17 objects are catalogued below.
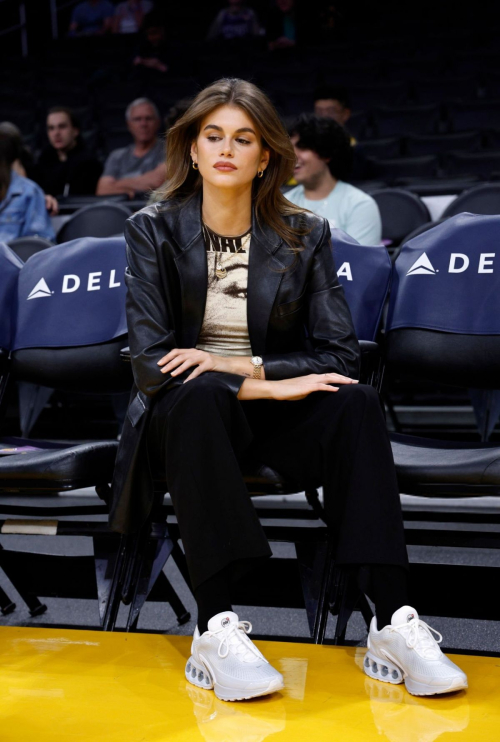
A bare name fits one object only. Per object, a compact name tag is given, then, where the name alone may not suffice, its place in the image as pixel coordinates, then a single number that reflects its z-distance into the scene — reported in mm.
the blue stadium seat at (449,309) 4324
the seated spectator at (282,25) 14836
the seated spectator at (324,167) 6852
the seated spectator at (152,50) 15180
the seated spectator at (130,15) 17062
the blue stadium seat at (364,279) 4504
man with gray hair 9891
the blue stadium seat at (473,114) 12109
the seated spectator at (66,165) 10492
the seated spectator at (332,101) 9422
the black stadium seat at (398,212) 7281
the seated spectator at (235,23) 16000
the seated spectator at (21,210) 7969
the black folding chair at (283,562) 3473
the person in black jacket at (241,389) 3051
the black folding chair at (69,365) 3887
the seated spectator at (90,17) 17609
